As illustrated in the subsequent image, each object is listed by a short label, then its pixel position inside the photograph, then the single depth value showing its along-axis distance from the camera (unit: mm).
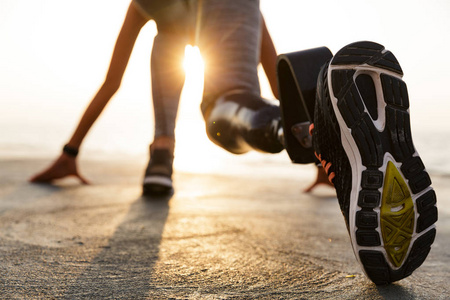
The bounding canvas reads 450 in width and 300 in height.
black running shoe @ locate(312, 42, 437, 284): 741
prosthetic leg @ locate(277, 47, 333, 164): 932
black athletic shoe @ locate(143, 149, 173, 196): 2121
